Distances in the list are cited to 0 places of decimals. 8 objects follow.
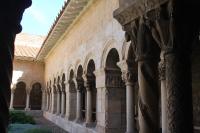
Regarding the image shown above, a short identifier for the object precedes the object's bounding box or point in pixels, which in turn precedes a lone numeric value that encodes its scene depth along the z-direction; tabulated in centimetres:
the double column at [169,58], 210
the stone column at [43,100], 1949
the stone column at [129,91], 577
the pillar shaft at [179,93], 207
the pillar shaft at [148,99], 236
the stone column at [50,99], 1714
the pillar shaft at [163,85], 423
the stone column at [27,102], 1892
